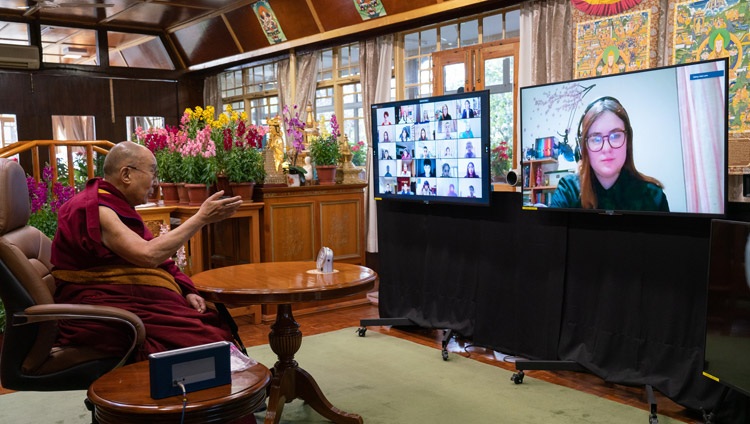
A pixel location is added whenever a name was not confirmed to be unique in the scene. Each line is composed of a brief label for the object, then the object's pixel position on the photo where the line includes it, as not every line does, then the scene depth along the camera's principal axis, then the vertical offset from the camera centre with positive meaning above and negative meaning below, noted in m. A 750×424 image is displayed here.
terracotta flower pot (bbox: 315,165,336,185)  5.34 -0.08
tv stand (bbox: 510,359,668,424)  3.43 -1.06
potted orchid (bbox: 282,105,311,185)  5.16 +0.13
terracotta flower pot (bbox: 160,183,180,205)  4.89 -0.20
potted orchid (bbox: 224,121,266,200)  4.68 +0.04
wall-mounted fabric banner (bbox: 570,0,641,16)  4.64 +1.08
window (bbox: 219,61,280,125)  8.81 +1.04
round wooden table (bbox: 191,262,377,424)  2.53 -0.49
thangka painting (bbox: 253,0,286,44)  7.75 +1.67
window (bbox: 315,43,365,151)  7.55 +0.87
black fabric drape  3.01 -0.68
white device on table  2.90 -0.43
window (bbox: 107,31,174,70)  9.76 +1.71
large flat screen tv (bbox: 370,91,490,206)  3.91 +0.08
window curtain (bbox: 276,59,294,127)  8.22 +1.04
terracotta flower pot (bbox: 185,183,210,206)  4.71 -0.19
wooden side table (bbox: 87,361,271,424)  1.70 -0.61
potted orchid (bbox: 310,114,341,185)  5.35 +0.06
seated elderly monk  2.30 -0.32
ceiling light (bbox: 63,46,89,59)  9.42 +1.65
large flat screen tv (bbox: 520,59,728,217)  2.83 +0.08
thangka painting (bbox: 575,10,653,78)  4.58 +0.81
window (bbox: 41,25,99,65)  9.19 +1.73
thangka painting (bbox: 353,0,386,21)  6.51 +1.52
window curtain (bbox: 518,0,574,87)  5.18 +0.93
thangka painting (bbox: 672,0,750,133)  4.02 +0.73
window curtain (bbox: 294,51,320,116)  7.90 +1.00
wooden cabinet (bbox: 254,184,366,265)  4.95 -0.45
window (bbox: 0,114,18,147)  8.84 +0.53
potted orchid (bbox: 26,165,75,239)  4.08 -0.20
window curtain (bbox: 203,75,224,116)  9.97 +1.09
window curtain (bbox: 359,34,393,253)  6.86 +0.84
